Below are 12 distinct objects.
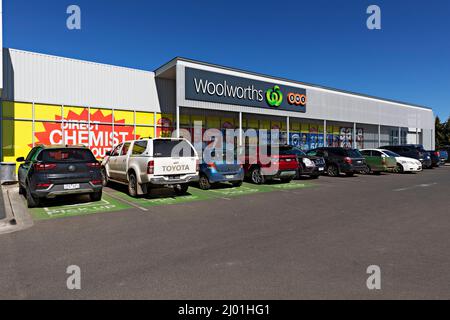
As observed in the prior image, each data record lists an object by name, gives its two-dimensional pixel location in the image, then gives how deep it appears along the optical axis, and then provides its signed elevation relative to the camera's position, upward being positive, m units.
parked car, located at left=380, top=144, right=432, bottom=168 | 21.17 +0.59
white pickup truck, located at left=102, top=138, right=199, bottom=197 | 8.69 -0.10
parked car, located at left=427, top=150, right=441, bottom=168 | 23.20 +0.16
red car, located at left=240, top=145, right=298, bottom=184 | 12.27 -0.12
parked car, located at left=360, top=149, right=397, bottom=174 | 17.83 -0.06
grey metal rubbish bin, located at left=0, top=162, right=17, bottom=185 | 12.48 -0.49
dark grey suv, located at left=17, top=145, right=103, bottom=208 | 7.47 -0.34
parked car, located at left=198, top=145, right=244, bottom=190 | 10.72 -0.38
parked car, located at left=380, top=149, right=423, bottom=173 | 18.92 -0.26
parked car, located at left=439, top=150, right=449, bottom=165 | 24.92 +0.44
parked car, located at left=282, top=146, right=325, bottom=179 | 14.62 -0.24
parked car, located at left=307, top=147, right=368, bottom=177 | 15.78 -0.04
